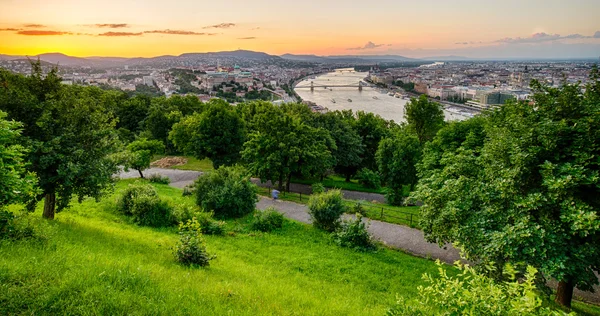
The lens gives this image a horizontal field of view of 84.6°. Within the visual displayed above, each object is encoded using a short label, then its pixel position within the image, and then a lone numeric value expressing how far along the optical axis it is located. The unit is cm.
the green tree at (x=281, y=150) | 1922
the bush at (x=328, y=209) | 1315
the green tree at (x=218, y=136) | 2414
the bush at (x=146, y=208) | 1242
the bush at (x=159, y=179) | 2175
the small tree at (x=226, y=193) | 1455
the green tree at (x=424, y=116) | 2936
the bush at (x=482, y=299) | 299
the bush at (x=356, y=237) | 1184
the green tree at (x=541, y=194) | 703
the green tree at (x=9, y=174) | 543
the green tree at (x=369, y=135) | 3075
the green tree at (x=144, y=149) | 2173
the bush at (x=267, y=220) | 1319
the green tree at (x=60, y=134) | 836
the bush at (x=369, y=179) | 2514
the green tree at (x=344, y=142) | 2677
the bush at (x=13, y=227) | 624
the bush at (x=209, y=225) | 1226
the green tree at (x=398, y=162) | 2003
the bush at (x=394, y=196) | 1992
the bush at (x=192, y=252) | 807
